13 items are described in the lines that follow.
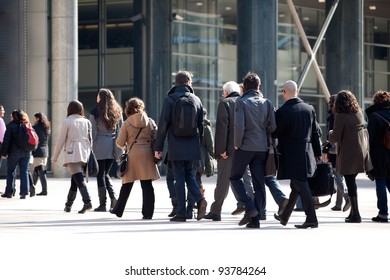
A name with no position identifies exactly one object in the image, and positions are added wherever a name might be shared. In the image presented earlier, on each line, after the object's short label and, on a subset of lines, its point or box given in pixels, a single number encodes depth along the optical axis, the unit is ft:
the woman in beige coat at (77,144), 59.82
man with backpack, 53.52
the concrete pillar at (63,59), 114.62
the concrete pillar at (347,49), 150.92
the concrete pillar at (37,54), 116.26
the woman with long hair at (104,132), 60.18
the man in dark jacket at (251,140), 49.70
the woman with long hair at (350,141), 54.13
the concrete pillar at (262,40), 124.88
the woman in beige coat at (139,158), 55.42
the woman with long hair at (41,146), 80.28
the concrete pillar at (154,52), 127.54
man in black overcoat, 49.65
